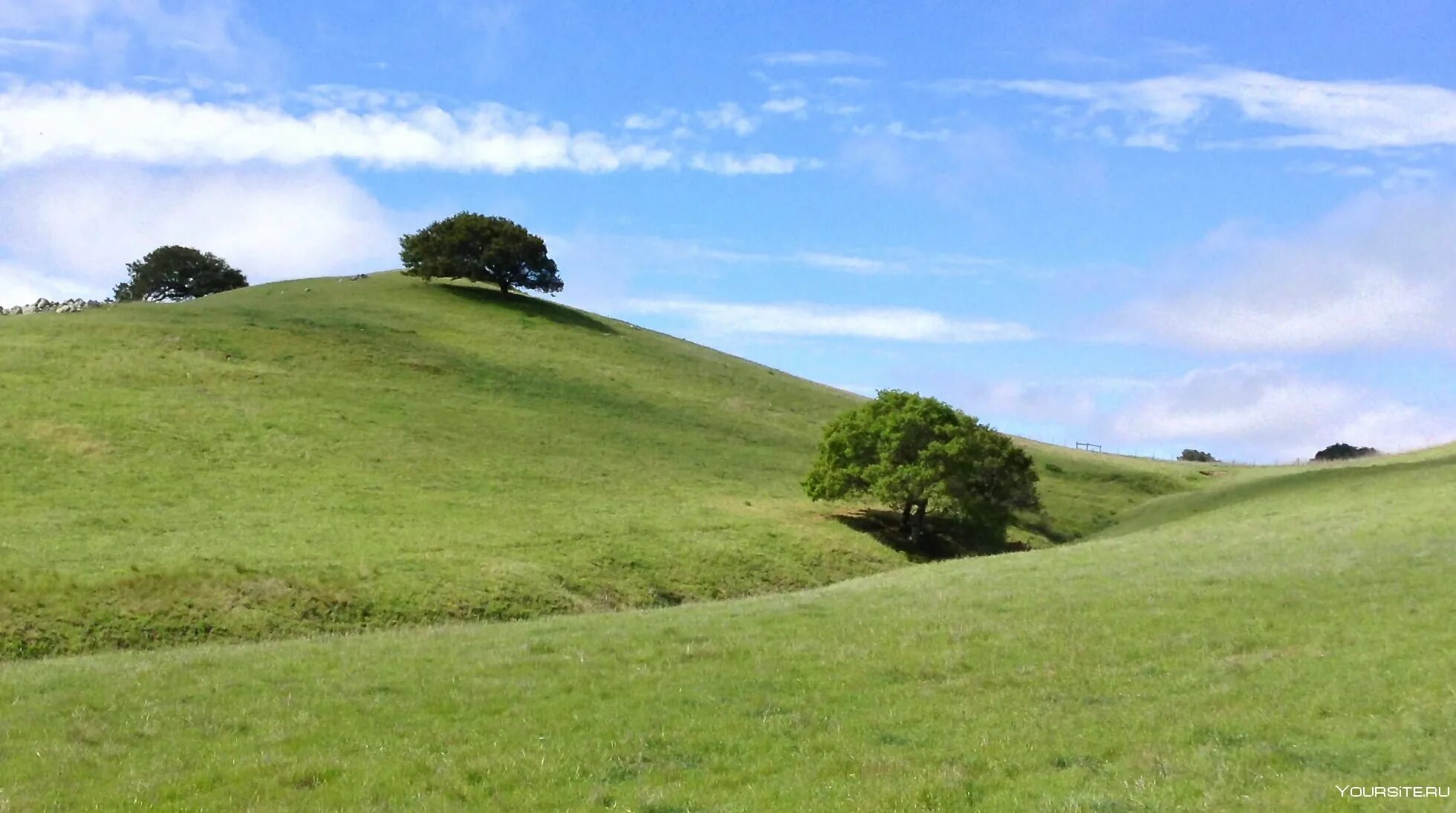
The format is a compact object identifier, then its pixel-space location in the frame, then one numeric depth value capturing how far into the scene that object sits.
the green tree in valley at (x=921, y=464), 54.34
